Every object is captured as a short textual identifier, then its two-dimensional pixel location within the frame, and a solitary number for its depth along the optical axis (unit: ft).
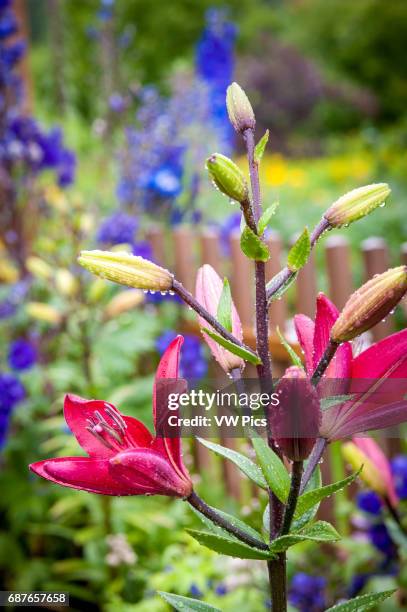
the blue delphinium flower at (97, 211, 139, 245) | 5.98
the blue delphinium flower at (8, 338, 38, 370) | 5.22
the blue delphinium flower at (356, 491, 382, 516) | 3.45
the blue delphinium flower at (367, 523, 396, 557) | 3.45
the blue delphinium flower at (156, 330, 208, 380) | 5.48
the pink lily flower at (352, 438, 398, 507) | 2.19
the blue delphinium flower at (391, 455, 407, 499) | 3.34
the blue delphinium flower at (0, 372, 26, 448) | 4.63
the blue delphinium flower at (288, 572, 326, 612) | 3.59
